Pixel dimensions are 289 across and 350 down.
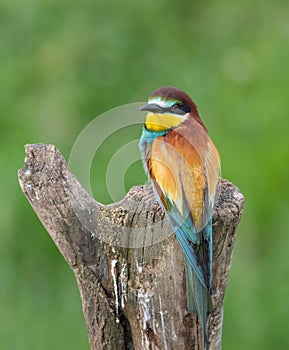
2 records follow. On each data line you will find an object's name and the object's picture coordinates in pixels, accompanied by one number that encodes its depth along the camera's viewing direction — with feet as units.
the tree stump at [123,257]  19.53
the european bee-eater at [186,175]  19.44
